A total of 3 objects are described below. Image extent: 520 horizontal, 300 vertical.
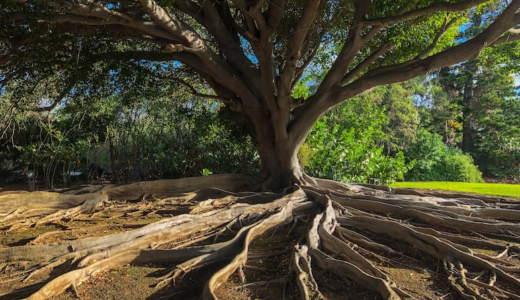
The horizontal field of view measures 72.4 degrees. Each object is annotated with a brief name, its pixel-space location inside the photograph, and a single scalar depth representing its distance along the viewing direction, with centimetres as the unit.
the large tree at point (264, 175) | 405
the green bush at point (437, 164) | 1755
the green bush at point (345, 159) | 1109
